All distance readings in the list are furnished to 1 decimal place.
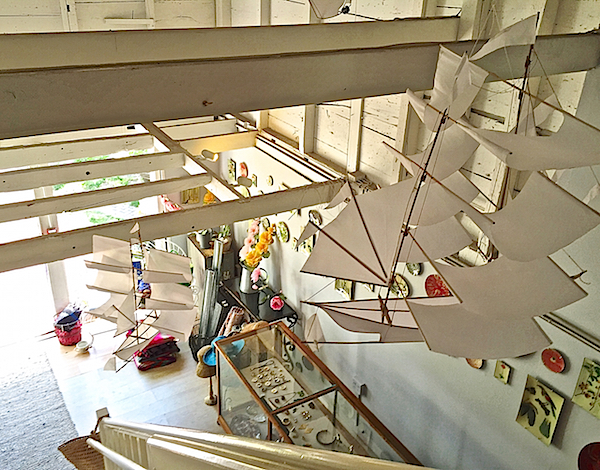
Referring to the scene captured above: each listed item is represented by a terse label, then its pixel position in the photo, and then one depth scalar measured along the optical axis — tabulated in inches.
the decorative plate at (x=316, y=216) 194.2
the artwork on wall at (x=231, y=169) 255.3
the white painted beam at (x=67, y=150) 176.2
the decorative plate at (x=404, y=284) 163.3
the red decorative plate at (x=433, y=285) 145.4
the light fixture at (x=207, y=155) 170.7
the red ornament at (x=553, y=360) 123.3
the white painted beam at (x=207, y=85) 46.5
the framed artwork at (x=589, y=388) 116.3
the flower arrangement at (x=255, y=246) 221.1
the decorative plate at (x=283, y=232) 219.5
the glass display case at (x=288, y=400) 155.9
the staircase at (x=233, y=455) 17.9
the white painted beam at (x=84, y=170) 146.6
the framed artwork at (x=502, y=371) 137.0
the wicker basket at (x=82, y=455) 65.7
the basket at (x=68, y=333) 249.4
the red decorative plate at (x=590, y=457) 118.3
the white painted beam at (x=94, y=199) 134.2
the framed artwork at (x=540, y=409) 126.7
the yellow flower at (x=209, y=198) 250.4
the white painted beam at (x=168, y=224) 113.6
